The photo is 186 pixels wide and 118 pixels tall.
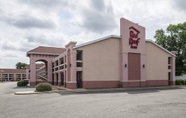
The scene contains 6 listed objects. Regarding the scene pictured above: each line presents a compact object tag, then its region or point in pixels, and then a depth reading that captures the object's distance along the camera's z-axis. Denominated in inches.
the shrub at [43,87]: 835.4
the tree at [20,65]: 5305.1
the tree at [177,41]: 1800.0
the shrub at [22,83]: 1470.2
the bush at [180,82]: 1317.7
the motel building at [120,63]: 968.9
